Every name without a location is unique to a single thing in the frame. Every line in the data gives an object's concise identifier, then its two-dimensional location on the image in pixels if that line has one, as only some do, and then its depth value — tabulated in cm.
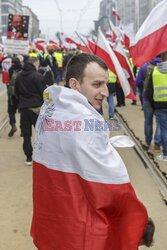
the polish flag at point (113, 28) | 678
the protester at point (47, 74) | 1155
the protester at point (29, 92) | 521
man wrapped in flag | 128
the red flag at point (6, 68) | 809
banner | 919
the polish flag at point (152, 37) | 369
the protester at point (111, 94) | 861
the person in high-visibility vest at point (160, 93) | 509
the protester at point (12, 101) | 722
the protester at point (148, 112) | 562
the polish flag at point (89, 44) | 528
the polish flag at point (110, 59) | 395
